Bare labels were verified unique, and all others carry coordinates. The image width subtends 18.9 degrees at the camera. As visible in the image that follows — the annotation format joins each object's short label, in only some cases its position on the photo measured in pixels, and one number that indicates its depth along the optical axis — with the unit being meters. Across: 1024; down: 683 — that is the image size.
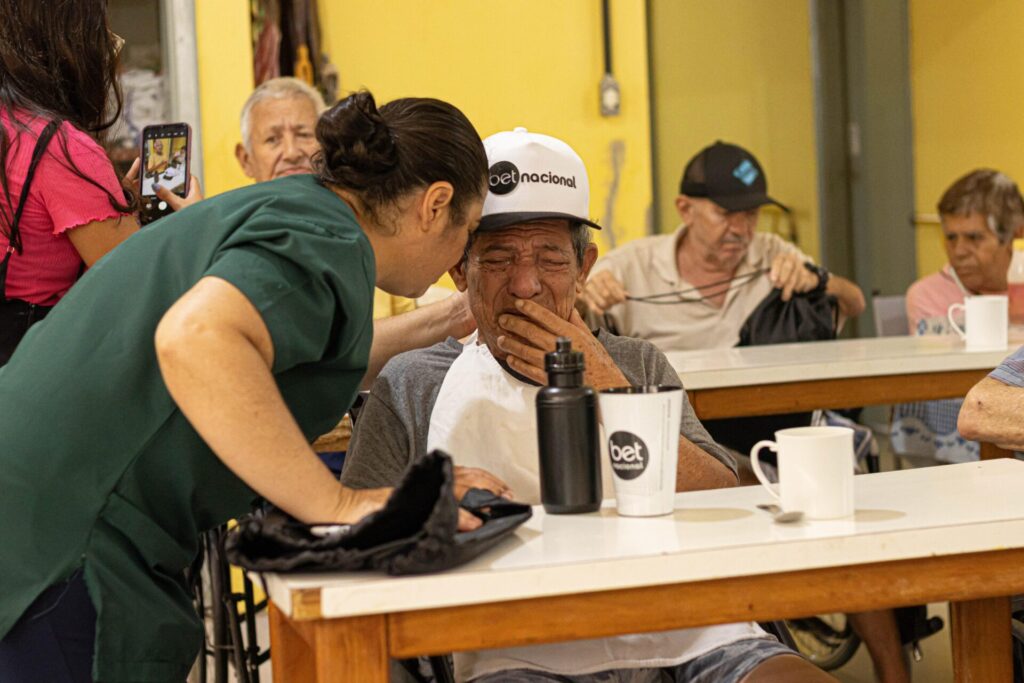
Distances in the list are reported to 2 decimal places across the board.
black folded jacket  3.20
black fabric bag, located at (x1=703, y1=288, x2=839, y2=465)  6.72
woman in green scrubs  3.33
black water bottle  3.44
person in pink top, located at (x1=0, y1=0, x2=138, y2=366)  3.98
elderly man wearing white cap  3.82
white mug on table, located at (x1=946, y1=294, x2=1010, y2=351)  5.49
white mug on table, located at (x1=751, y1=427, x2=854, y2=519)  3.36
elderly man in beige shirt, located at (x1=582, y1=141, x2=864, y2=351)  7.03
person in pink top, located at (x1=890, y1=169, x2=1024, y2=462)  7.19
